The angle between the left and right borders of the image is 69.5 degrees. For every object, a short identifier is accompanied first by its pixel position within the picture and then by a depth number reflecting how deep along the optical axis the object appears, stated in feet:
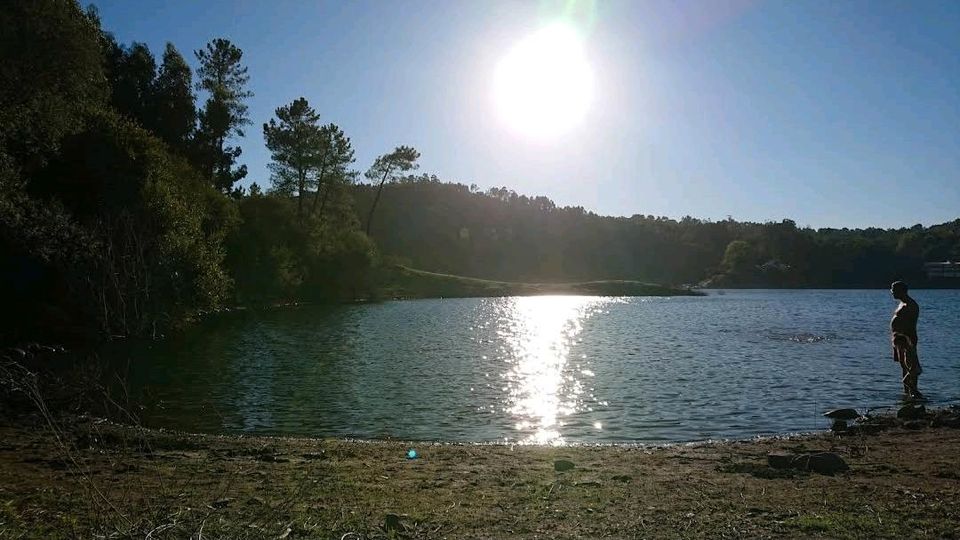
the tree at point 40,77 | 112.37
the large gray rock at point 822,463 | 37.68
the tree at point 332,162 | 306.96
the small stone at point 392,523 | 25.71
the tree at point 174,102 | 216.74
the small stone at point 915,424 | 52.65
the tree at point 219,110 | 240.12
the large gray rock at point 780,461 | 38.78
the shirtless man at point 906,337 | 69.36
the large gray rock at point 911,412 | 56.54
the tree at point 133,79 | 206.69
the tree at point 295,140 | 290.76
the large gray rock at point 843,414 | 59.94
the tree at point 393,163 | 354.33
